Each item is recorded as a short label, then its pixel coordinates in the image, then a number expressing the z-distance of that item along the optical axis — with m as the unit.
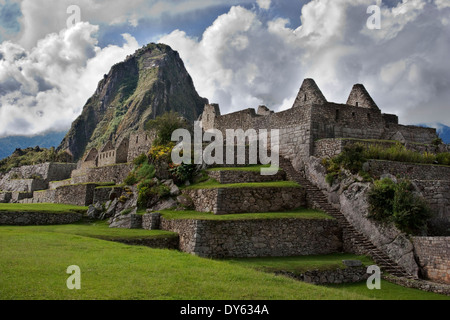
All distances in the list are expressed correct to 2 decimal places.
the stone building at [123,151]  31.36
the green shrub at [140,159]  27.02
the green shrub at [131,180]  25.24
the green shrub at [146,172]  24.39
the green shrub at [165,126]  28.02
